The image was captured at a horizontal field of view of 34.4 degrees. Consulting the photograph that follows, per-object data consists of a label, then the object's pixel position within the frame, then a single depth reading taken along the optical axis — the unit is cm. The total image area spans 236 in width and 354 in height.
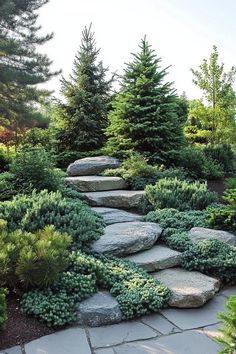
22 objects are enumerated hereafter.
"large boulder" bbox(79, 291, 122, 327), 315
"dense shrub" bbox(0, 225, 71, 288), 307
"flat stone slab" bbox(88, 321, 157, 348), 290
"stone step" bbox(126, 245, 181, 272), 404
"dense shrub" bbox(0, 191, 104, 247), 405
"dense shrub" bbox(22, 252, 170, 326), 307
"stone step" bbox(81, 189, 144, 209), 607
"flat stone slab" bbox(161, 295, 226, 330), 322
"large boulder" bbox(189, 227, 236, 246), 457
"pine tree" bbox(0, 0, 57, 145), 1323
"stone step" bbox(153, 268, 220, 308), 350
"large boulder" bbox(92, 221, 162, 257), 414
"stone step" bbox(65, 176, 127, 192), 656
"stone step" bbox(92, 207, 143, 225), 521
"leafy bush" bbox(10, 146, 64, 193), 567
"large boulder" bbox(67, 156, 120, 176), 743
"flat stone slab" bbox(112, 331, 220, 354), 277
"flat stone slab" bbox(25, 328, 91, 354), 270
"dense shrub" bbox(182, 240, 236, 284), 407
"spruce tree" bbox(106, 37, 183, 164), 805
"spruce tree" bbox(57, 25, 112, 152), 955
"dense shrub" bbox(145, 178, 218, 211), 579
